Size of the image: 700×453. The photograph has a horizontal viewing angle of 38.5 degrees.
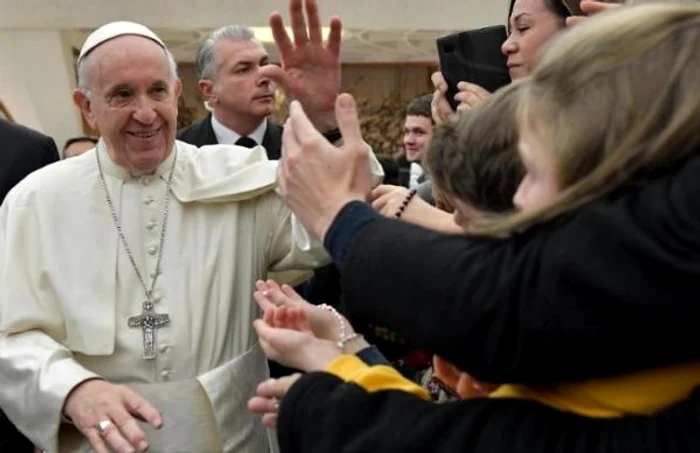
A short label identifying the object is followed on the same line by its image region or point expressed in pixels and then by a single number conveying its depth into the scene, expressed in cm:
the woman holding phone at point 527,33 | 210
